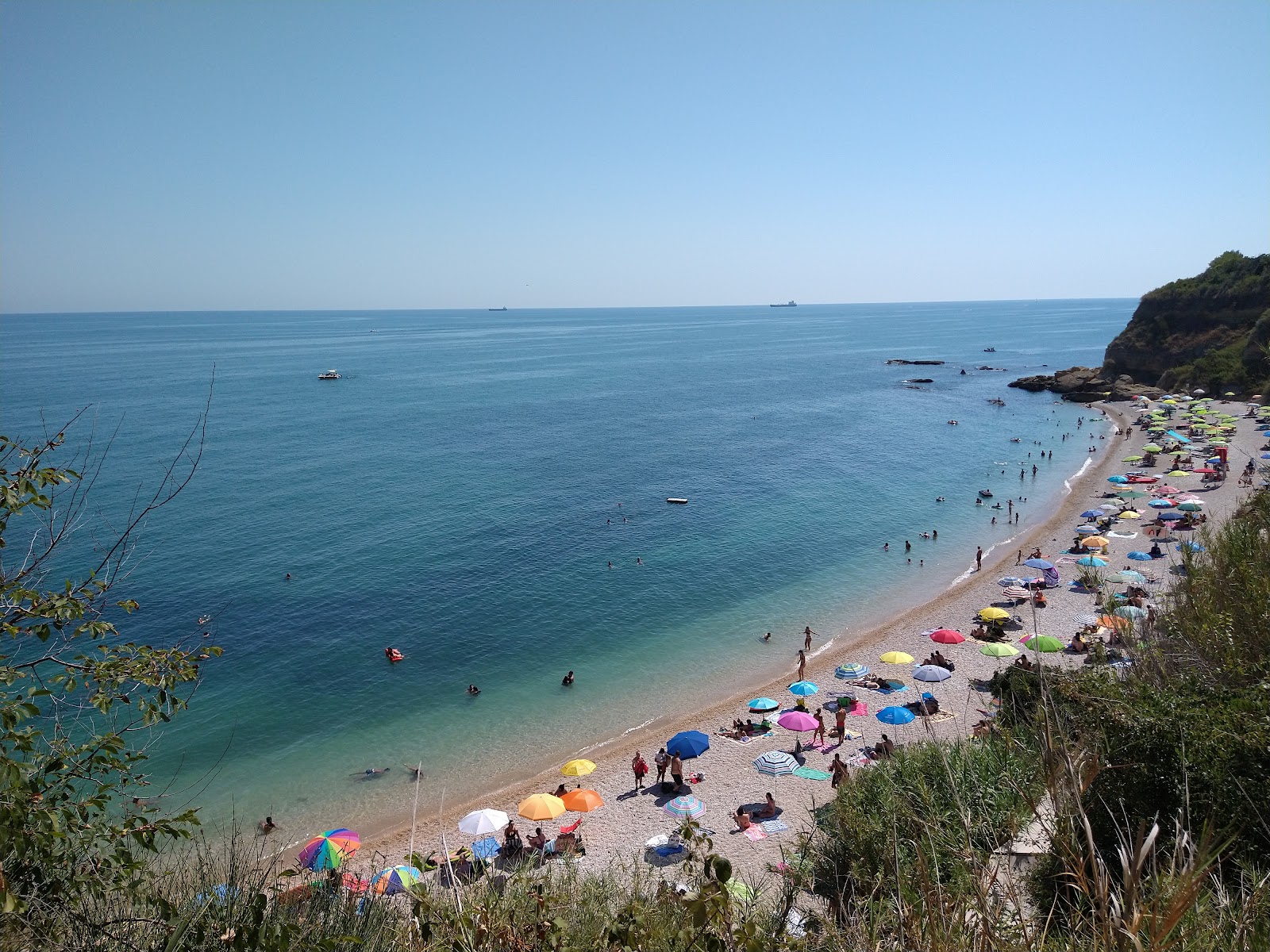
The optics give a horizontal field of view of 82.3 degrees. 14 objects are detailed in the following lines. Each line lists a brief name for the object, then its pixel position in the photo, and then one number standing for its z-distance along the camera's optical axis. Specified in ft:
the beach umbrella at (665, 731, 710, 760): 72.59
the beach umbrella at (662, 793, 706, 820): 65.62
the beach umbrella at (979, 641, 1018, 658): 87.43
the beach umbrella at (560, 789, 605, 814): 64.54
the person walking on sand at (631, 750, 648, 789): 70.64
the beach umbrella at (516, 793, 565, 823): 62.69
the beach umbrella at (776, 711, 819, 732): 76.13
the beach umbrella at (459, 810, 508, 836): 60.23
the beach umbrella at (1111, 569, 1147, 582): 104.88
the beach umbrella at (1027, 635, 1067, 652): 83.56
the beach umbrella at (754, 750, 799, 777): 71.67
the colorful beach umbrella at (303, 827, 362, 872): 55.01
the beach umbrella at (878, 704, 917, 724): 76.23
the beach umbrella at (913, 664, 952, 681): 84.48
